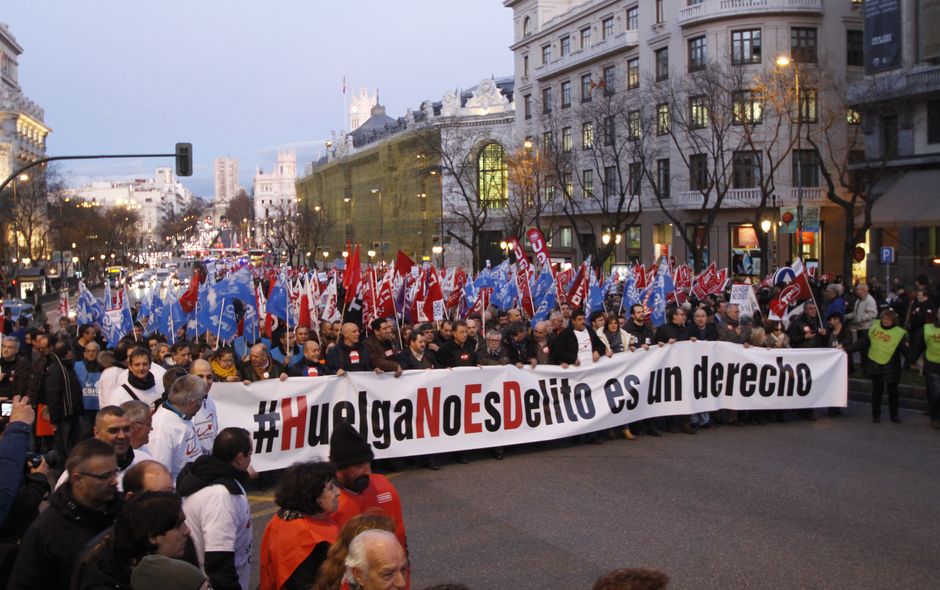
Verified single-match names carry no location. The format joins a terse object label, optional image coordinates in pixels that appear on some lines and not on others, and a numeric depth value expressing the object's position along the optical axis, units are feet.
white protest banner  34.94
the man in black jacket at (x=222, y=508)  15.53
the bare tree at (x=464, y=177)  223.10
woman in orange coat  14.56
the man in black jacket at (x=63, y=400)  35.55
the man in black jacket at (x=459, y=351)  39.63
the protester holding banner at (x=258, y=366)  35.42
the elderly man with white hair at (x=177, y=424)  21.33
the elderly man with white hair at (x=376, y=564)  11.23
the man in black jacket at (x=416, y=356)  38.14
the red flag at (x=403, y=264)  68.13
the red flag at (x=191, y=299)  60.39
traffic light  85.61
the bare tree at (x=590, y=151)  149.48
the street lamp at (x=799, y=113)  103.40
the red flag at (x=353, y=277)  57.77
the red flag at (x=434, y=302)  56.18
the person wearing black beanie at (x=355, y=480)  16.57
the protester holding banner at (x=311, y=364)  36.32
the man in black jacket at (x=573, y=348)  41.63
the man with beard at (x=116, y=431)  17.63
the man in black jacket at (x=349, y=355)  37.96
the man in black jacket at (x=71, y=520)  13.37
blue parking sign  98.22
